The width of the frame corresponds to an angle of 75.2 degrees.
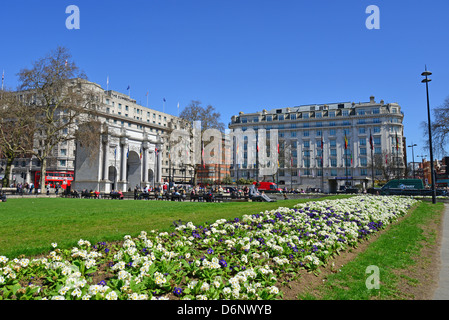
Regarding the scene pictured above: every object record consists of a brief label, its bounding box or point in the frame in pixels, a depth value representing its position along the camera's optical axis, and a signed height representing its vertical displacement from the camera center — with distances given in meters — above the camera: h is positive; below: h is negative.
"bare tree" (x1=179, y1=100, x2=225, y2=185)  50.62 +10.31
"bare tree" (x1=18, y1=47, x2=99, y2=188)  35.59 +10.79
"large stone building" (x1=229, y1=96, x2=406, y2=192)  79.75 +11.04
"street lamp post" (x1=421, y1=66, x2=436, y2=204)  22.79 +4.47
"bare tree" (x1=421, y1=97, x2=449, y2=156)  33.06 +5.57
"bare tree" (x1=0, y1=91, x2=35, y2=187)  35.97 +6.79
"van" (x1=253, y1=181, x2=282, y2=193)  54.22 -1.92
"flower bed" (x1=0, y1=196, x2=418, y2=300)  4.09 -1.54
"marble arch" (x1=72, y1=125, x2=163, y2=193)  44.69 +2.62
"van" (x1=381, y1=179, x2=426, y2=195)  33.91 -1.59
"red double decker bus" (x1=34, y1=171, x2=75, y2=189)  57.94 -0.39
